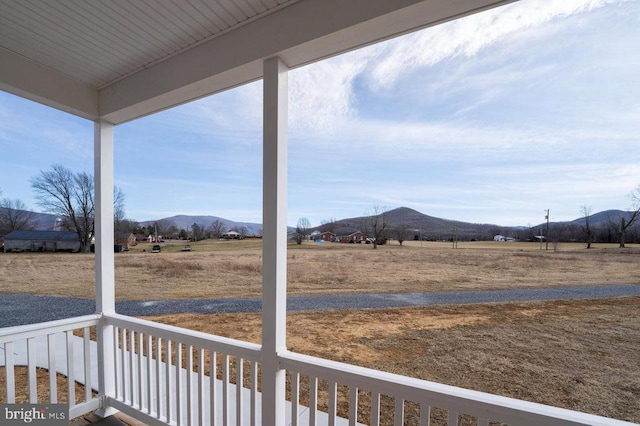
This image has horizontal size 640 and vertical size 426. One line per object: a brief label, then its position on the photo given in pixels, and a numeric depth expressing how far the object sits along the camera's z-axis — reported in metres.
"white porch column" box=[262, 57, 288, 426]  1.41
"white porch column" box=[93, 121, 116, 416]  2.21
